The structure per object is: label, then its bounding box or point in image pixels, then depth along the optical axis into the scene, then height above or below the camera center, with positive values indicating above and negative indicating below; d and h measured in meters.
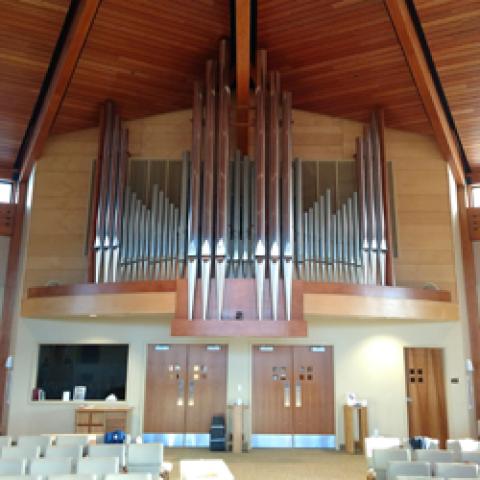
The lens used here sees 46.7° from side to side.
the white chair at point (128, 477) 5.06 -0.84
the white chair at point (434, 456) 6.34 -0.79
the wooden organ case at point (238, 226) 8.47 +2.59
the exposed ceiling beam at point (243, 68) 7.93 +5.09
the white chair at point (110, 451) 6.57 -0.79
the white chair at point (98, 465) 5.77 -0.84
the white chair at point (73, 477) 4.98 -0.83
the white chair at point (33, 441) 7.07 -0.75
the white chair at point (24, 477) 4.90 -0.83
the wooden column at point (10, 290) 10.52 +1.76
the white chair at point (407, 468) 5.72 -0.84
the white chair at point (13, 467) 5.65 -0.85
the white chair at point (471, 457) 6.49 -0.81
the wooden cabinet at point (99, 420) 10.06 -0.67
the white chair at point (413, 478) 4.94 -0.80
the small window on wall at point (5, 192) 11.61 +3.84
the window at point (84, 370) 10.94 +0.23
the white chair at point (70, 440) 7.45 -0.77
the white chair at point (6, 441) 7.17 -0.75
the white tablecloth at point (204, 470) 6.13 -0.98
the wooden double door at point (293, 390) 10.79 -0.13
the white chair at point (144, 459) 6.48 -0.87
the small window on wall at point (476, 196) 11.48 +3.80
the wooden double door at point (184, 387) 10.80 -0.09
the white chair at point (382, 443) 7.50 -0.77
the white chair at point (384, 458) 6.41 -0.82
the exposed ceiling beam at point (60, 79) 8.16 +4.85
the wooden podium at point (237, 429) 10.02 -0.81
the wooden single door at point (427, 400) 11.05 -0.29
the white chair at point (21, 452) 6.39 -0.79
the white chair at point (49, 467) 5.70 -0.86
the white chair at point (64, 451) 6.43 -0.79
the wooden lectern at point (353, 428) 10.27 -0.79
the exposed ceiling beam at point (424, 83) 8.24 +4.88
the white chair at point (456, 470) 5.61 -0.84
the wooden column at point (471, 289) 10.47 +1.80
